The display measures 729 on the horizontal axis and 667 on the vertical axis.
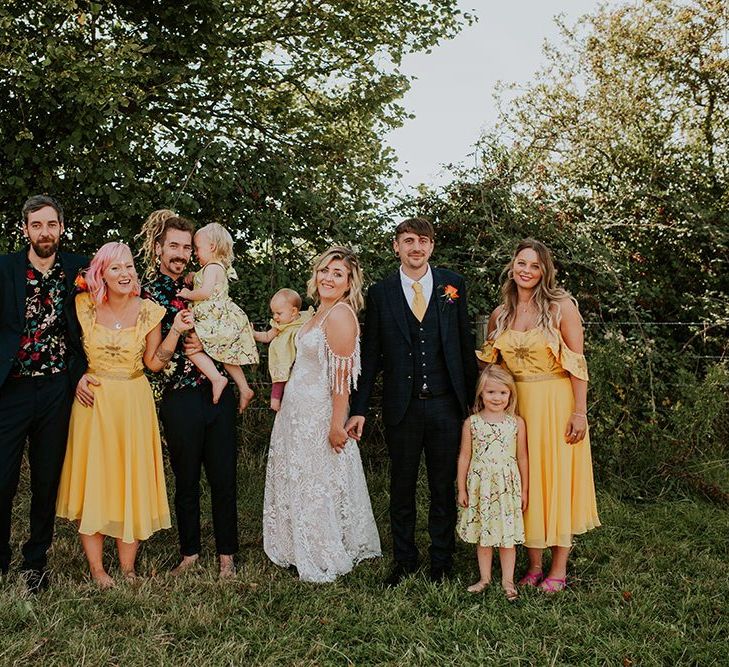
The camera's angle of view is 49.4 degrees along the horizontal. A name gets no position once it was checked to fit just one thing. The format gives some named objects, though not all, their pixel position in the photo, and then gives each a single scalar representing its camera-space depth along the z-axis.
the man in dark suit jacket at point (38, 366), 4.36
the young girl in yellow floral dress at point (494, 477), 4.39
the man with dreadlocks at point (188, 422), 4.57
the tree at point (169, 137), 6.66
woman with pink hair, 4.41
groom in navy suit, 4.52
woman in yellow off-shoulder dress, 4.43
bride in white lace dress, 4.59
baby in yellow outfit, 4.88
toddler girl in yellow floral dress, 4.55
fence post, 6.54
